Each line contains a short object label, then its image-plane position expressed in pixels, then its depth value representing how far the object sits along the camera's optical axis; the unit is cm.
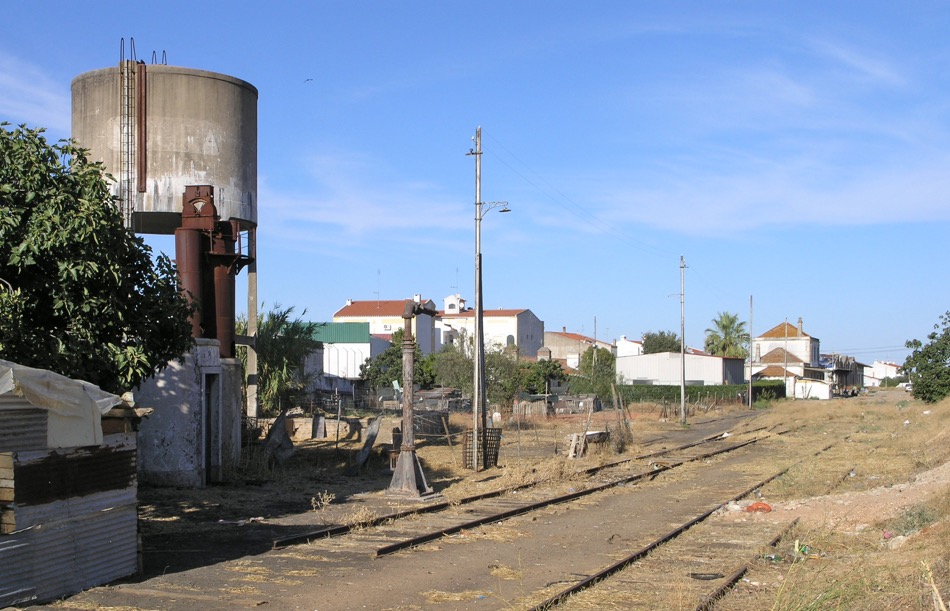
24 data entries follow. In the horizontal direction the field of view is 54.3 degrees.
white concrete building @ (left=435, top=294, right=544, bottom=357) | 11369
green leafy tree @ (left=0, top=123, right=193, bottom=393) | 1214
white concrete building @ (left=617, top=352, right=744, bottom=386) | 8894
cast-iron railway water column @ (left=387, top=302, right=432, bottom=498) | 1880
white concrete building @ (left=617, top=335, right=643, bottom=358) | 13975
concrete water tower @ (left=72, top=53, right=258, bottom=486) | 2195
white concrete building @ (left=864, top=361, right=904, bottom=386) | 19150
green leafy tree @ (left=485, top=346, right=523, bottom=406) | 5223
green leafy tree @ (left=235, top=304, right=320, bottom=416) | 4489
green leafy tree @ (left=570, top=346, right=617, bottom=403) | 6525
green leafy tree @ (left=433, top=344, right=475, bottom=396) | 5941
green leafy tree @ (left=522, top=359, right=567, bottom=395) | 7086
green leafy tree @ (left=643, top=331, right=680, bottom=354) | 13575
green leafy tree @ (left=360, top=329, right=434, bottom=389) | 7262
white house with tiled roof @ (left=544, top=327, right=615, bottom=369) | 12875
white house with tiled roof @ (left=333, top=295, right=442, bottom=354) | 10619
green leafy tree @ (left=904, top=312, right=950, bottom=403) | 5500
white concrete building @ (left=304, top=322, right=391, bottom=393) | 8719
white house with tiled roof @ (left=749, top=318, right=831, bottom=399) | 10394
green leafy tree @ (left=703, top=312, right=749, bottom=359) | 11850
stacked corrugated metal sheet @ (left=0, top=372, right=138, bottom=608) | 919
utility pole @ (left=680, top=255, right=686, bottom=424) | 5125
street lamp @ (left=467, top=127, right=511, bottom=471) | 2517
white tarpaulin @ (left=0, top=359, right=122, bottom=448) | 930
